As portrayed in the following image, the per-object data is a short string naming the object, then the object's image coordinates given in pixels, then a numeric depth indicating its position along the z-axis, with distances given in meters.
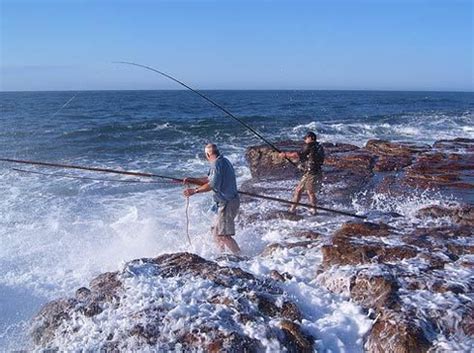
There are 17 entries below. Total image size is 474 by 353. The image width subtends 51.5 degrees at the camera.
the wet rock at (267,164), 13.51
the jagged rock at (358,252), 6.19
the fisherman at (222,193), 6.89
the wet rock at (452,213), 8.40
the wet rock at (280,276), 5.70
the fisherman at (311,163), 9.32
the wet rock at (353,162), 13.82
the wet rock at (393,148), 16.25
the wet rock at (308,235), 7.49
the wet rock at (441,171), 11.98
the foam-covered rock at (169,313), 4.40
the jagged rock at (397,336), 4.35
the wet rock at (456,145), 17.52
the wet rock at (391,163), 13.89
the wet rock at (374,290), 5.09
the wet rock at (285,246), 6.92
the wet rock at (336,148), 16.14
